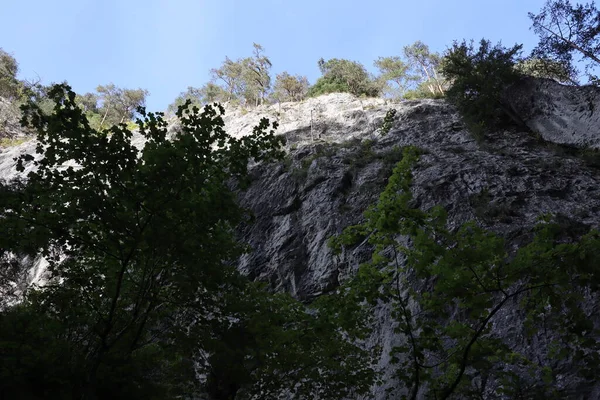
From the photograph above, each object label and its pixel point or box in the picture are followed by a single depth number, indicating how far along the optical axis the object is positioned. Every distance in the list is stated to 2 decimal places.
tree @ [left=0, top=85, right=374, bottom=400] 5.31
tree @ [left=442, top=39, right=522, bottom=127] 22.70
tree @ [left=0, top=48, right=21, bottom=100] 40.50
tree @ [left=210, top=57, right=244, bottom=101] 42.25
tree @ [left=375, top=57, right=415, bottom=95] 38.62
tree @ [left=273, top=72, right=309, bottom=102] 39.53
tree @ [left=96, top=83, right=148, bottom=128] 44.81
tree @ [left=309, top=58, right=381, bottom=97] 38.44
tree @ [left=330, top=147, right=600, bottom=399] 4.65
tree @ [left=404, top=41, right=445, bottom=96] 38.00
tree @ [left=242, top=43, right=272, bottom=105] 39.56
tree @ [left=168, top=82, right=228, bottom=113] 43.28
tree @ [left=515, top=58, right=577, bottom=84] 24.06
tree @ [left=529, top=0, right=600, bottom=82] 21.70
